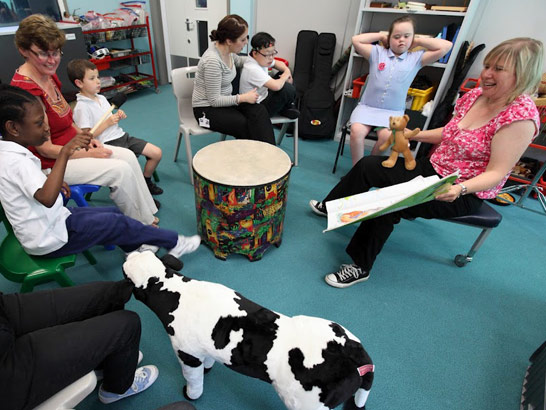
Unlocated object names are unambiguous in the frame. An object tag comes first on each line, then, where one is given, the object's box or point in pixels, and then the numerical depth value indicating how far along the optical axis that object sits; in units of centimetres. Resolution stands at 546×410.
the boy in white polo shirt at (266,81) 231
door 400
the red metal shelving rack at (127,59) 356
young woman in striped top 212
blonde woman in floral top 129
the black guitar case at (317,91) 321
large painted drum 150
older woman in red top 145
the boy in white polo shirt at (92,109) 178
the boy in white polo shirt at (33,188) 107
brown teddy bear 167
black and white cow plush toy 83
